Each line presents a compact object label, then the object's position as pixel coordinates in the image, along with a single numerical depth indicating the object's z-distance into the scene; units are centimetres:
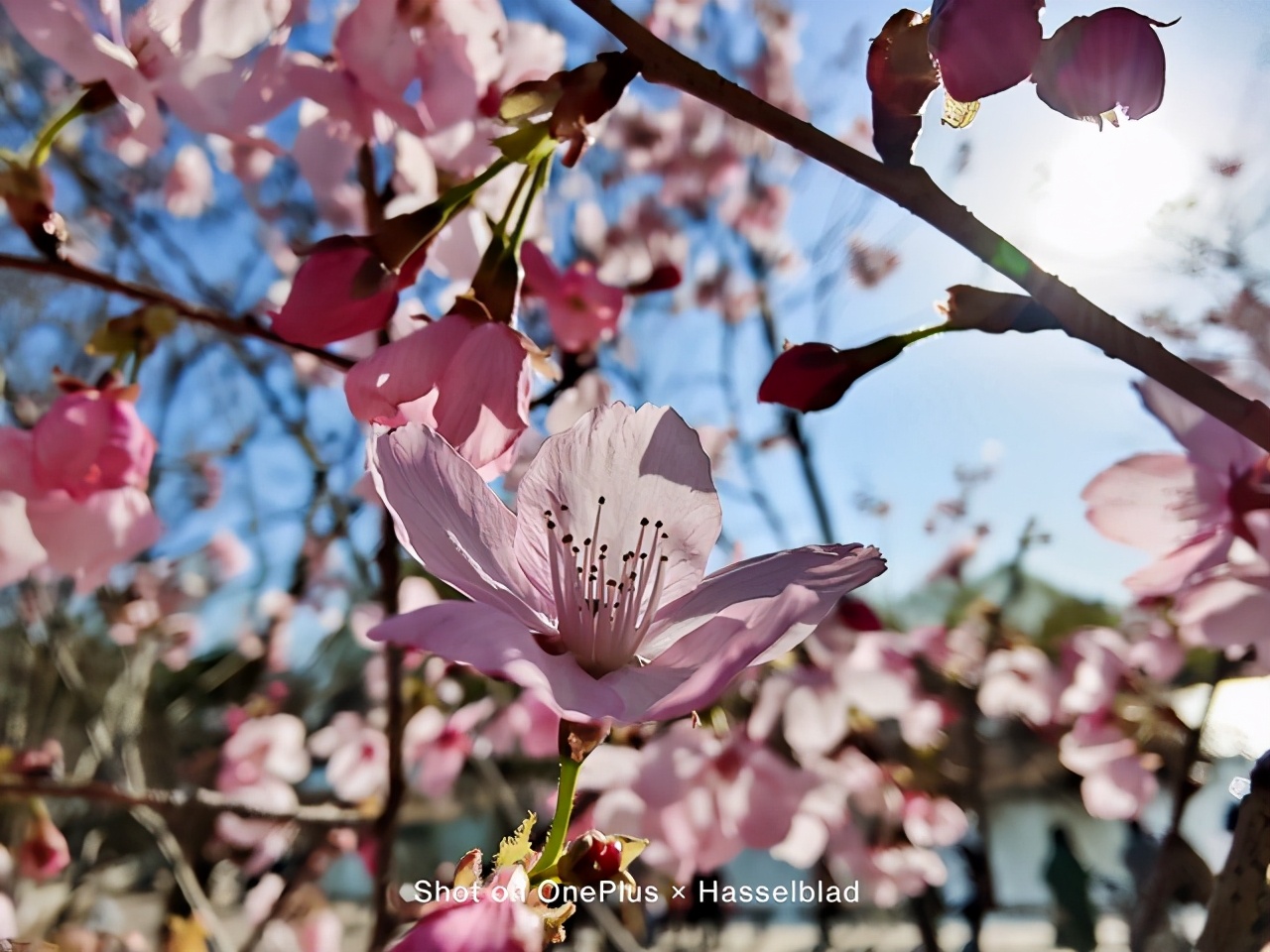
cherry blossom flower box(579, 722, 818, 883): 62
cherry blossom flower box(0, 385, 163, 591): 11
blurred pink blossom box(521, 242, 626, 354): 17
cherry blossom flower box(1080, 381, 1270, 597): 10
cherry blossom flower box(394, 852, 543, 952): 5
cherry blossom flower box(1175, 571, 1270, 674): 12
